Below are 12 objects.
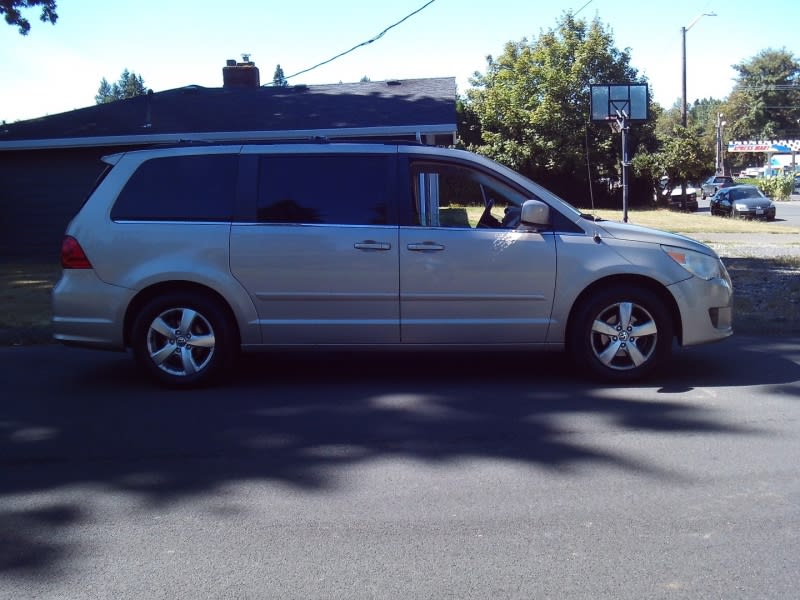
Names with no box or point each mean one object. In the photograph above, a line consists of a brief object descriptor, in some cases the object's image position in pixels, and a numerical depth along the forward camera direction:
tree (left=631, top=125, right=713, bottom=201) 38.81
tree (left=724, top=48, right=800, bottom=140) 92.06
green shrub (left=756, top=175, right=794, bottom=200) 51.59
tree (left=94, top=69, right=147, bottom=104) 111.36
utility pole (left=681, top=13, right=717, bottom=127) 43.29
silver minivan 6.52
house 16.14
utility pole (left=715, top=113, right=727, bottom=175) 74.79
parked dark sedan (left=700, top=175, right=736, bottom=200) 52.84
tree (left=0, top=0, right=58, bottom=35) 19.17
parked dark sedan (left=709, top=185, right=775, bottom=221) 34.06
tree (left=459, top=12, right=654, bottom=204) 38.44
